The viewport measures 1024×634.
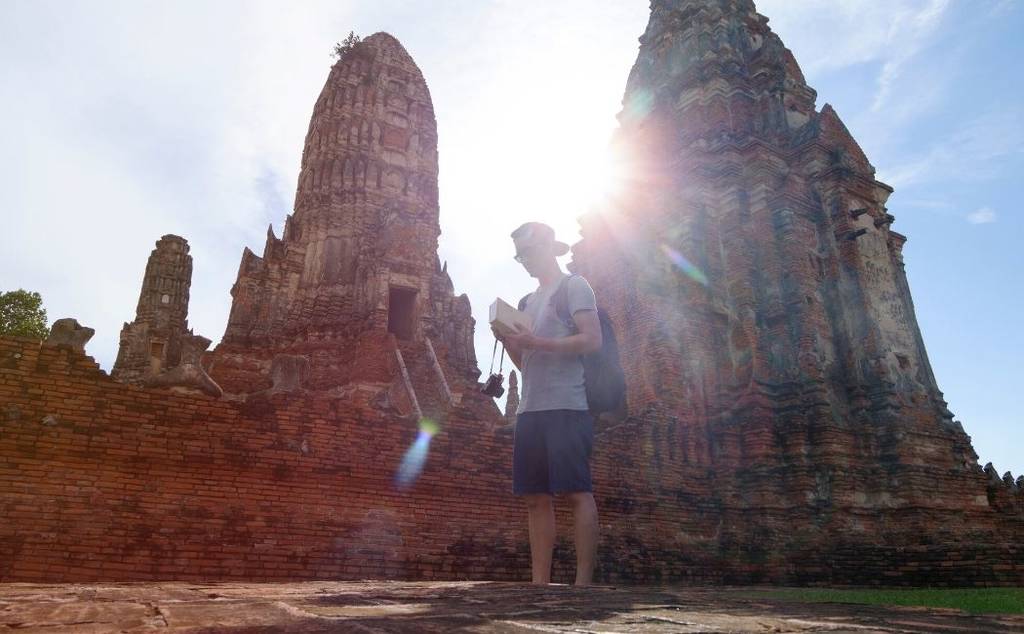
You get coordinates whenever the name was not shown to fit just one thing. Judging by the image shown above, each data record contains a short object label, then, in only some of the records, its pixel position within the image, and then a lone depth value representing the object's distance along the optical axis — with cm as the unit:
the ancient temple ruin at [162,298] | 2678
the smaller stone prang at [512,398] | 2142
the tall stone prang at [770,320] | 926
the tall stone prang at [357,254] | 2222
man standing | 407
